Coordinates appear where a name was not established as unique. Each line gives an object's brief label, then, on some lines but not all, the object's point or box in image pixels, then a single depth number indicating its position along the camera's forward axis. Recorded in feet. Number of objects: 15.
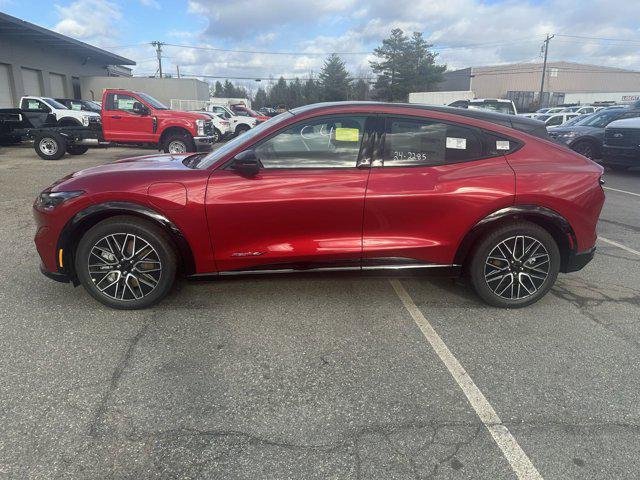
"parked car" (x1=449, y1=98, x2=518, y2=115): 50.52
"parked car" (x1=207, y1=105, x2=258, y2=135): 84.78
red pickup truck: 46.06
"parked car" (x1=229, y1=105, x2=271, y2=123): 95.86
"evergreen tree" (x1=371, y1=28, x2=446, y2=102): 202.69
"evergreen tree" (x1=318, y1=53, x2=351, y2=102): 228.22
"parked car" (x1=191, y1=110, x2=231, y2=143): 70.69
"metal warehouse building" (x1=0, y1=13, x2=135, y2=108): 80.48
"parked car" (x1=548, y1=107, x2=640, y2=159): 42.45
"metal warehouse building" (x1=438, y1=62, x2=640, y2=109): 281.74
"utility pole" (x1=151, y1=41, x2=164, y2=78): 209.38
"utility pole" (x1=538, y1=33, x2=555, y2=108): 194.26
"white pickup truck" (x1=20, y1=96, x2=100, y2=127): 57.21
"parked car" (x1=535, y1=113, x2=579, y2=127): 76.13
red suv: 11.37
